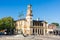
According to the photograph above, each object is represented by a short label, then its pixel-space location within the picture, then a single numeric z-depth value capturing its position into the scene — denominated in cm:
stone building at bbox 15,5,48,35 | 2537
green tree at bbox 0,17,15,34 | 2668
